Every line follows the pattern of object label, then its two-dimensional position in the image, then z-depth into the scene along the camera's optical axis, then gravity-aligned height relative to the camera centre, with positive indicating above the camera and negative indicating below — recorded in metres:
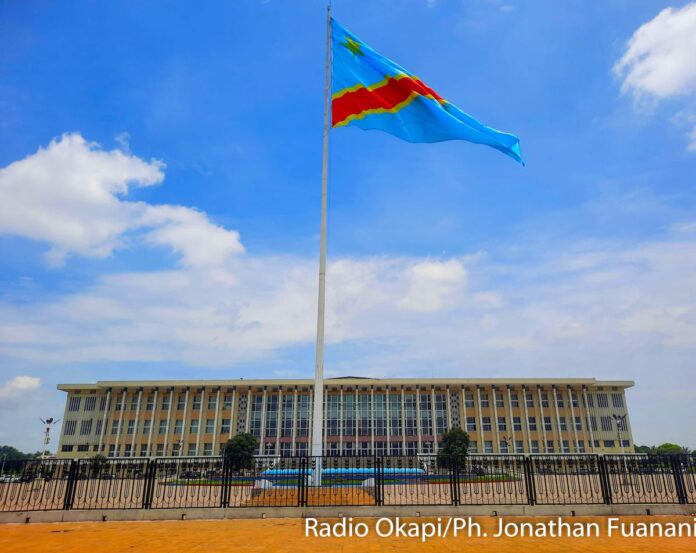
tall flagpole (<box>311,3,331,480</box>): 16.14 +5.14
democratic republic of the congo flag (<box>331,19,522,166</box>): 13.91 +10.25
